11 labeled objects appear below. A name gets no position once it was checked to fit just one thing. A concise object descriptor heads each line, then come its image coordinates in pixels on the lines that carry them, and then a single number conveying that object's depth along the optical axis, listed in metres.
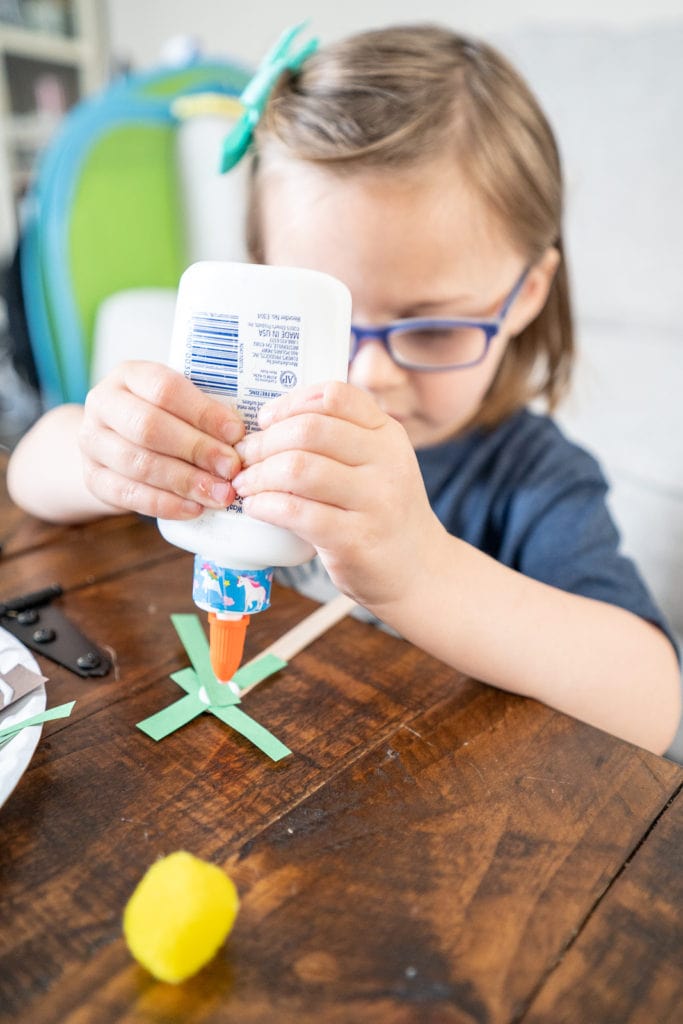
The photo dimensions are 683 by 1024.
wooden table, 0.25
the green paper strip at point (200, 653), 0.39
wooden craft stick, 0.44
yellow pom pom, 0.23
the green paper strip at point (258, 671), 0.41
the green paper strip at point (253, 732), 0.35
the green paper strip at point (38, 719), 0.33
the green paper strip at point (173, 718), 0.36
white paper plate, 0.30
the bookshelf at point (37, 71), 2.69
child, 0.35
